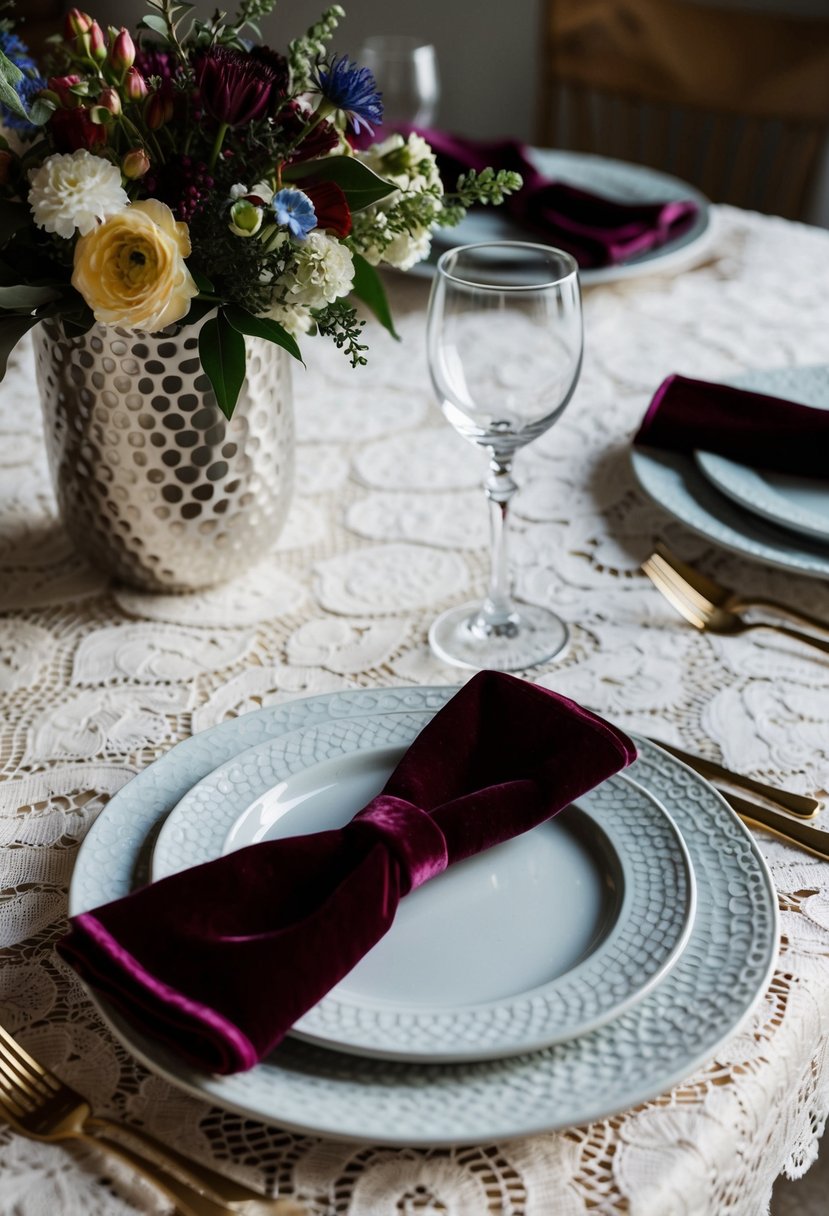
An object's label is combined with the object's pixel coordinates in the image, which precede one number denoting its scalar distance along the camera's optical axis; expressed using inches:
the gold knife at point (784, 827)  24.0
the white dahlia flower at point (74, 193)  25.2
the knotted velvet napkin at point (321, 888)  18.2
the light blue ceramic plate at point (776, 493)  32.8
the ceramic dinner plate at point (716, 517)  32.1
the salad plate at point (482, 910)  18.5
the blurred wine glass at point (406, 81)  70.8
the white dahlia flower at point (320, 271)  26.7
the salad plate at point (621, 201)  50.1
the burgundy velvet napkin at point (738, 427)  36.0
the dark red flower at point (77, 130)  26.1
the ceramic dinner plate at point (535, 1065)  17.2
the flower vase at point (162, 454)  29.5
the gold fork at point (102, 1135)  17.0
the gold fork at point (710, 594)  31.5
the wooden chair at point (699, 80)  70.8
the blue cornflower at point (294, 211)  25.8
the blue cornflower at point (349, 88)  26.8
